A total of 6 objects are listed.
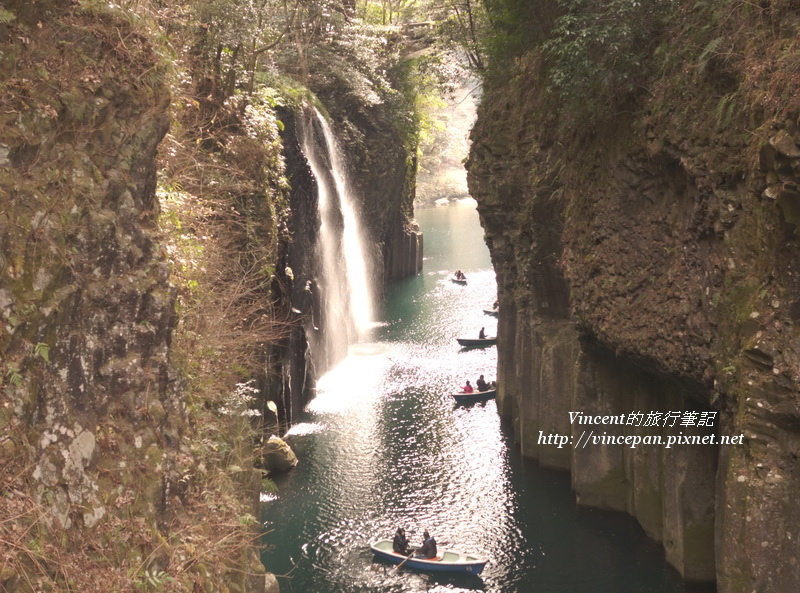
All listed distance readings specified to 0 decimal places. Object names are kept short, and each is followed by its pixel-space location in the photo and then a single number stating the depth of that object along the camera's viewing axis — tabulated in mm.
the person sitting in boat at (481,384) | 32812
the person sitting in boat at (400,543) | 20125
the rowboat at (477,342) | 40625
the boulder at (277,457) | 25250
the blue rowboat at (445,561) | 19422
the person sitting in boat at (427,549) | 19859
